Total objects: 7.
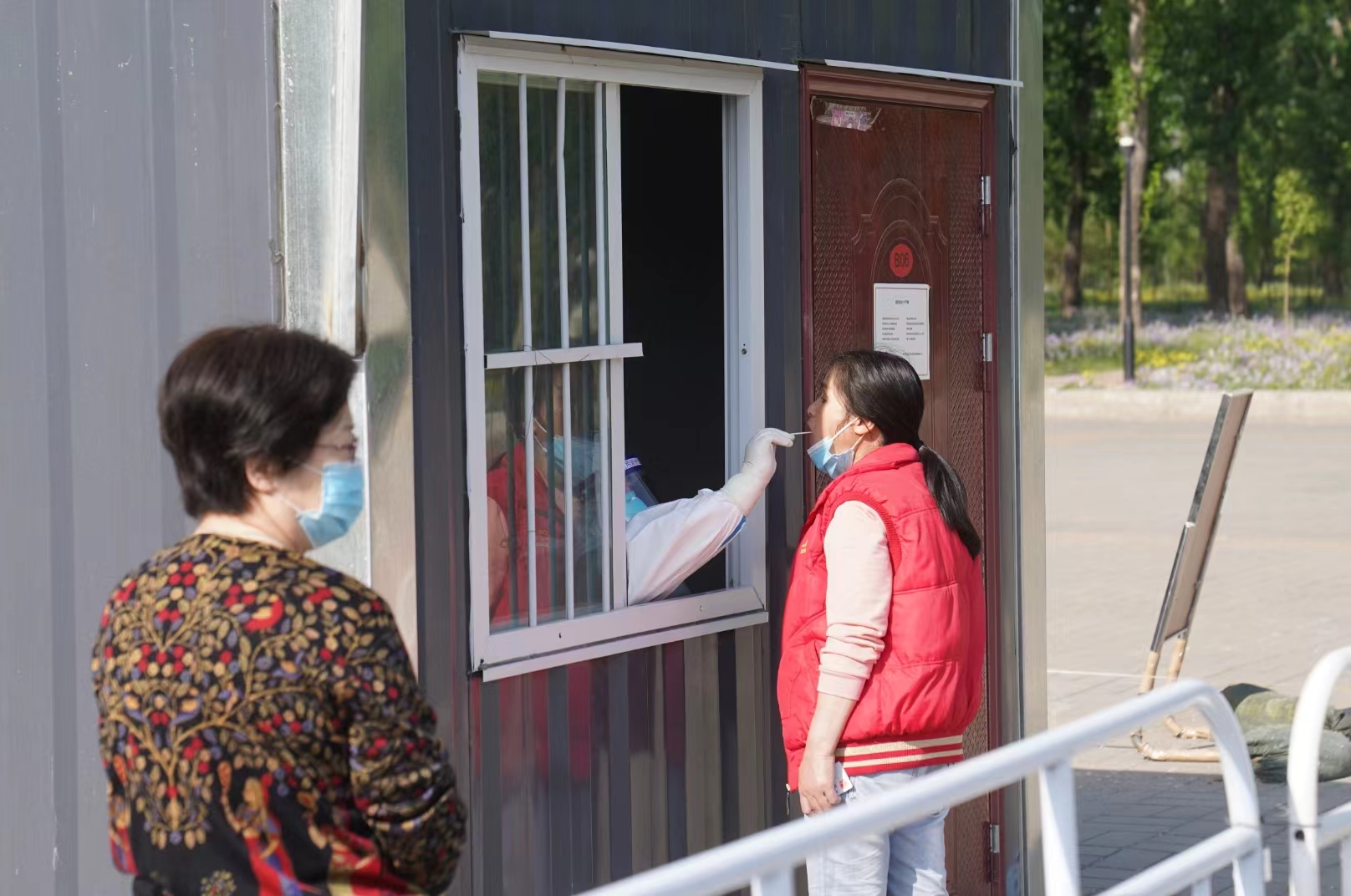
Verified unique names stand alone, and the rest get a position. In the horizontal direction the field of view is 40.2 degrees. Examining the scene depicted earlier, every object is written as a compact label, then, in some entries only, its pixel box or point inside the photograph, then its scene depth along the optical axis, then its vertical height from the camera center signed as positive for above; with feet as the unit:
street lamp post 90.17 +1.48
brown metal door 15.94 +1.04
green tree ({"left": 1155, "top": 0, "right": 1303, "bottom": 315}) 113.19 +17.21
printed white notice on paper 16.69 +0.33
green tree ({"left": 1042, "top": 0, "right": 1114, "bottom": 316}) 124.88 +16.75
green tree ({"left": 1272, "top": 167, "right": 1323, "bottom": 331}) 124.36 +9.83
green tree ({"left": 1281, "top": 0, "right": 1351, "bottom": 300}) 114.62 +15.64
